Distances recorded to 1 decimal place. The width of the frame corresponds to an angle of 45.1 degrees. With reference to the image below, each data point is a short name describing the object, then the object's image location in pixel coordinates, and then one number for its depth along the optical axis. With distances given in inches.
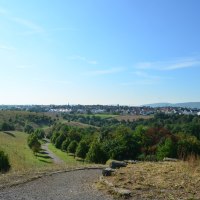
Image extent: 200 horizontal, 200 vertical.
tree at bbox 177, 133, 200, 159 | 1712.3
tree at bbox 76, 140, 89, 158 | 1802.5
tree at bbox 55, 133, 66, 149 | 2546.5
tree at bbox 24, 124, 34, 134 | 3658.2
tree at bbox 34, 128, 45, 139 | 3189.2
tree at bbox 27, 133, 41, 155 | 2084.1
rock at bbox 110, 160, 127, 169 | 553.6
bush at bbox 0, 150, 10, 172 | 963.5
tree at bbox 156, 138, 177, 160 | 1554.7
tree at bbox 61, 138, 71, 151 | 2348.2
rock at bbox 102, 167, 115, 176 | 491.5
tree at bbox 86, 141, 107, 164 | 1329.2
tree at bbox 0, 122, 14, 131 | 3345.7
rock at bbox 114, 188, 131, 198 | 383.4
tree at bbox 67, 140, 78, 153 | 2127.5
